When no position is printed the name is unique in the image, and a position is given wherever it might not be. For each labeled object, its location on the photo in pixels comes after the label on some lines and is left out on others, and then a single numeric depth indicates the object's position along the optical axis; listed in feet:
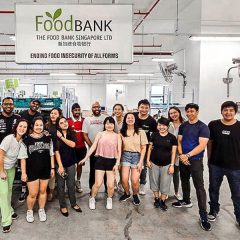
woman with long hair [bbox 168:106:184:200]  14.78
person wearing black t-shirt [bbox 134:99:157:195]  14.73
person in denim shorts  14.16
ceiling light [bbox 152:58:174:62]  29.89
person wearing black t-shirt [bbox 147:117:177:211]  13.52
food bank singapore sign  11.85
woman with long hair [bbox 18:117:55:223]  11.99
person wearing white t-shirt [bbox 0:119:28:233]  11.46
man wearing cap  16.06
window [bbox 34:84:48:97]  72.18
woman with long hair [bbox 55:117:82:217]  13.07
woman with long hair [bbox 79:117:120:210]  13.94
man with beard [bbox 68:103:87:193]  15.55
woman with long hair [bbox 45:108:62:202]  13.55
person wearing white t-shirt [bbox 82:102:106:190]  15.39
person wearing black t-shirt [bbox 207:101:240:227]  11.62
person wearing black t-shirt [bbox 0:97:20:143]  14.03
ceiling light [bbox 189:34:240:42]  17.47
